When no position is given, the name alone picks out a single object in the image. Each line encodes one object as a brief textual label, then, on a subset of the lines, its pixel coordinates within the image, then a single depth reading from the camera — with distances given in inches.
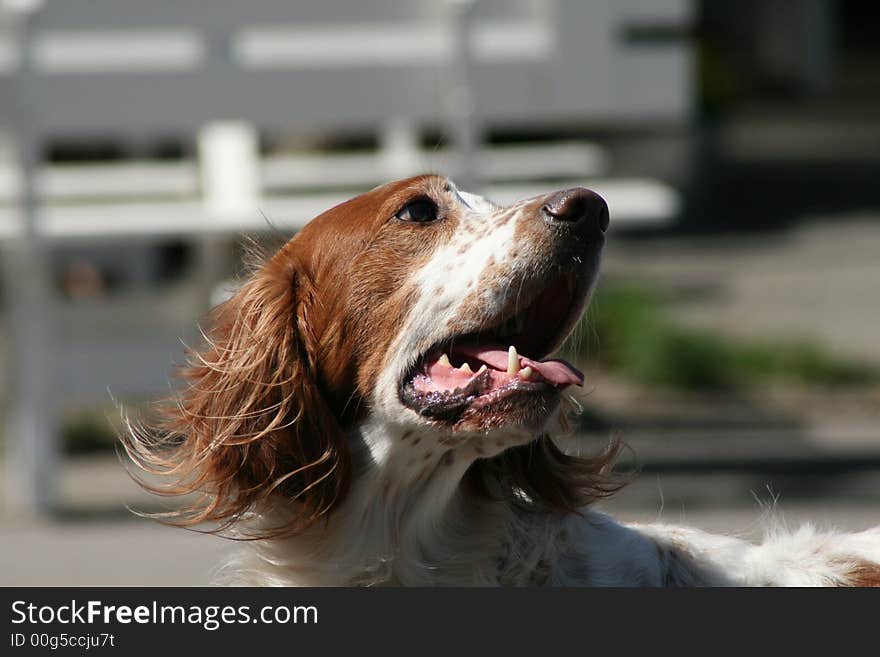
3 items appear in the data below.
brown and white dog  258.7
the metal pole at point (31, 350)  570.9
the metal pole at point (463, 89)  558.9
